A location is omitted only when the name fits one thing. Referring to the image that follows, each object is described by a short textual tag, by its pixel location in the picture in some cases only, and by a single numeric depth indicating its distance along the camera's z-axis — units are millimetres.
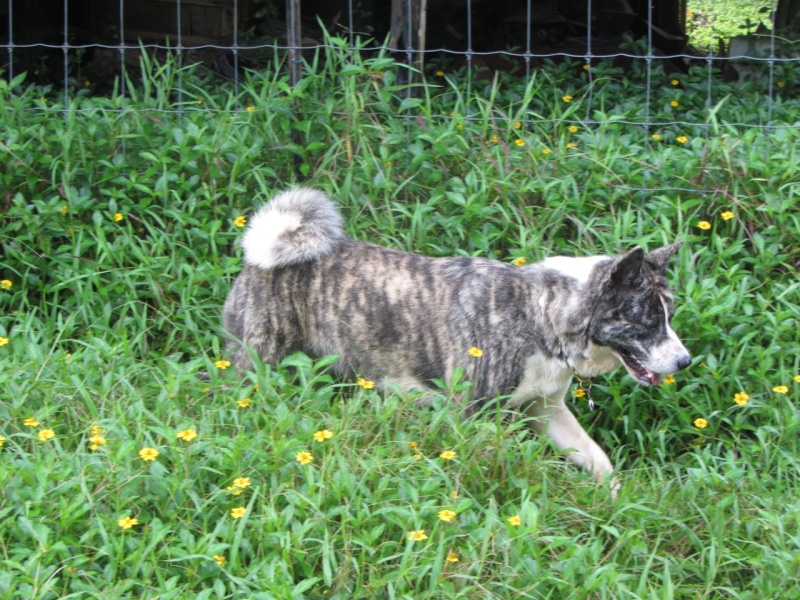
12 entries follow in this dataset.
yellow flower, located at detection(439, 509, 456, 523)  3234
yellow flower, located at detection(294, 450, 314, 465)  3400
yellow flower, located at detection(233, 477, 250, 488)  3322
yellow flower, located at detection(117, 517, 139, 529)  3156
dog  4062
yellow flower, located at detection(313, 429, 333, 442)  3541
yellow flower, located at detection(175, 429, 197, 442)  3436
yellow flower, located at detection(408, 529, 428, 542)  3182
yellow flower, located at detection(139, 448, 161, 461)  3363
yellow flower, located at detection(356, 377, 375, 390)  3943
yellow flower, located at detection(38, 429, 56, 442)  3535
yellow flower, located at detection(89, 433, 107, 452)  3484
